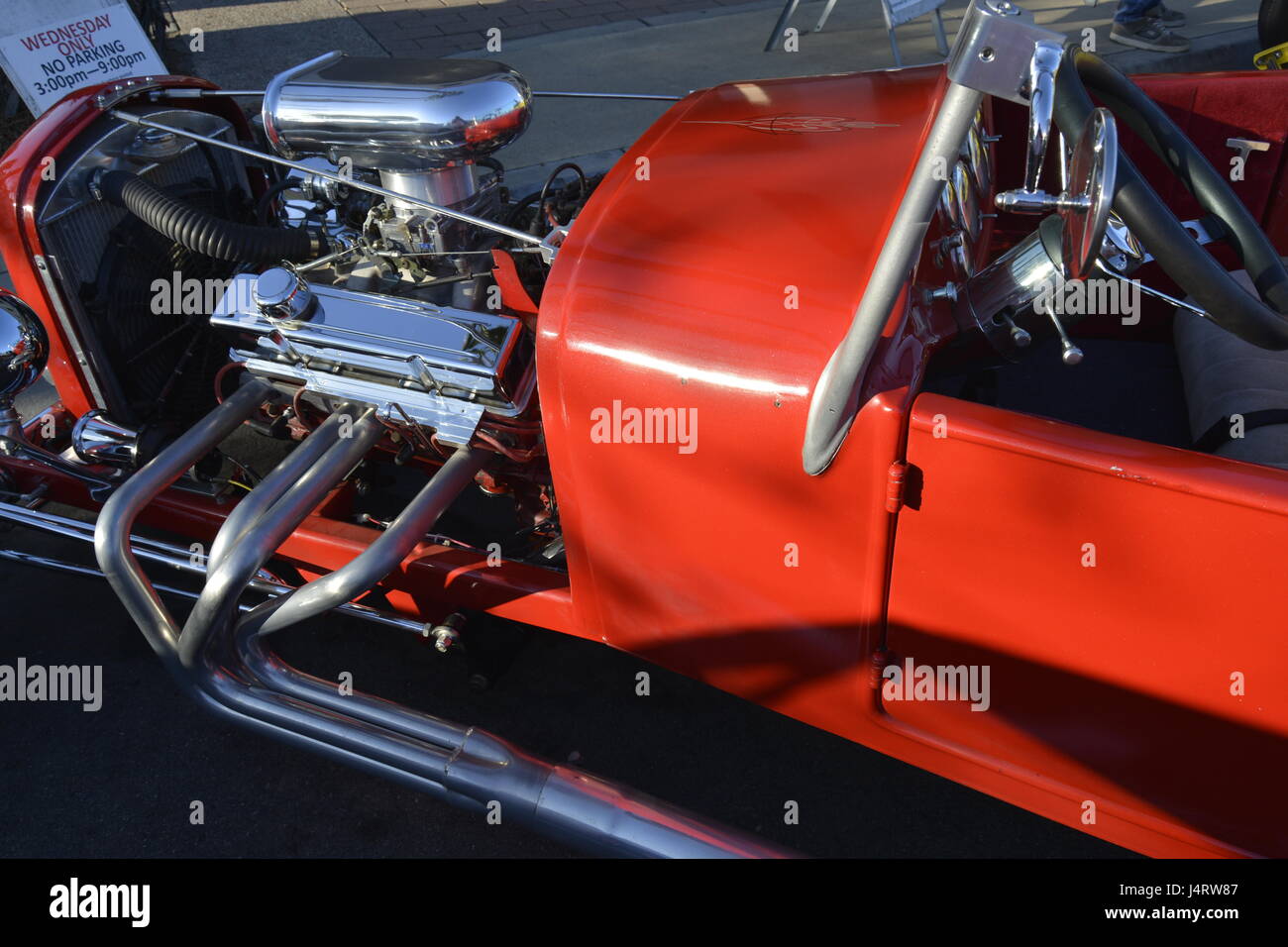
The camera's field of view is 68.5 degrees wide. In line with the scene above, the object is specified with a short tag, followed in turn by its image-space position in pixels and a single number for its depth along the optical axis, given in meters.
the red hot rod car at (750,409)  1.27
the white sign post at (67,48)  4.14
